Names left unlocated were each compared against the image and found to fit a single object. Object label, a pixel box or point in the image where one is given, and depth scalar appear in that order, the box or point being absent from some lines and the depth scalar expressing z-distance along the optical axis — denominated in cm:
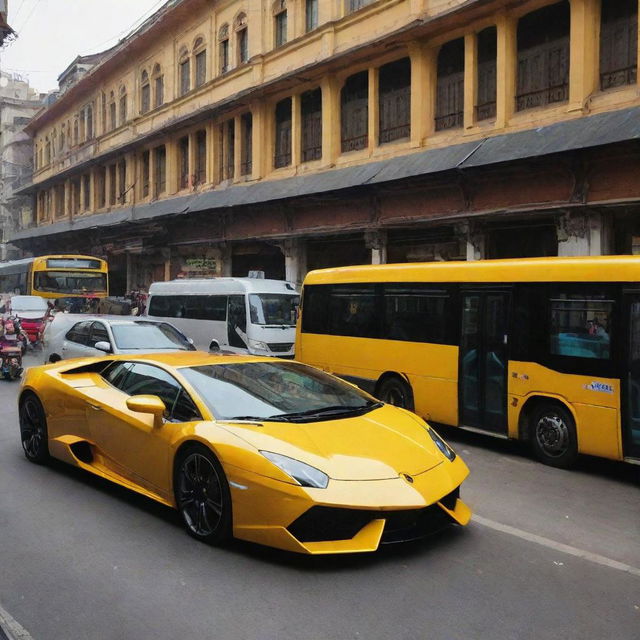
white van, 1703
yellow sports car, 414
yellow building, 1483
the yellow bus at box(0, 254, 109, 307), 2777
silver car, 1097
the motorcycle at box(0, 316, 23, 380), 1432
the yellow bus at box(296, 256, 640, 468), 724
